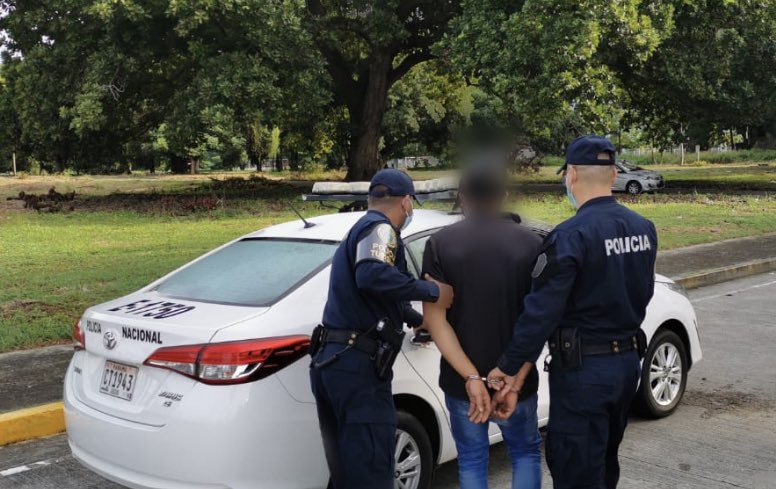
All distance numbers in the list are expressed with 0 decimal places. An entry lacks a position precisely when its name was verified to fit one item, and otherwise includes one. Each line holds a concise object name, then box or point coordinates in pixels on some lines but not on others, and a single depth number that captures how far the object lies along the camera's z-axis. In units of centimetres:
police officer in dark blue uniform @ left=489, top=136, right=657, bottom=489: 286
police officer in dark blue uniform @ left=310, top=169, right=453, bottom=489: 304
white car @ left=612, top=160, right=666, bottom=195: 2898
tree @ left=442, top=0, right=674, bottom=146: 1728
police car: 327
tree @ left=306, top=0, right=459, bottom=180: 2202
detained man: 303
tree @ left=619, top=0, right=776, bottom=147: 2296
